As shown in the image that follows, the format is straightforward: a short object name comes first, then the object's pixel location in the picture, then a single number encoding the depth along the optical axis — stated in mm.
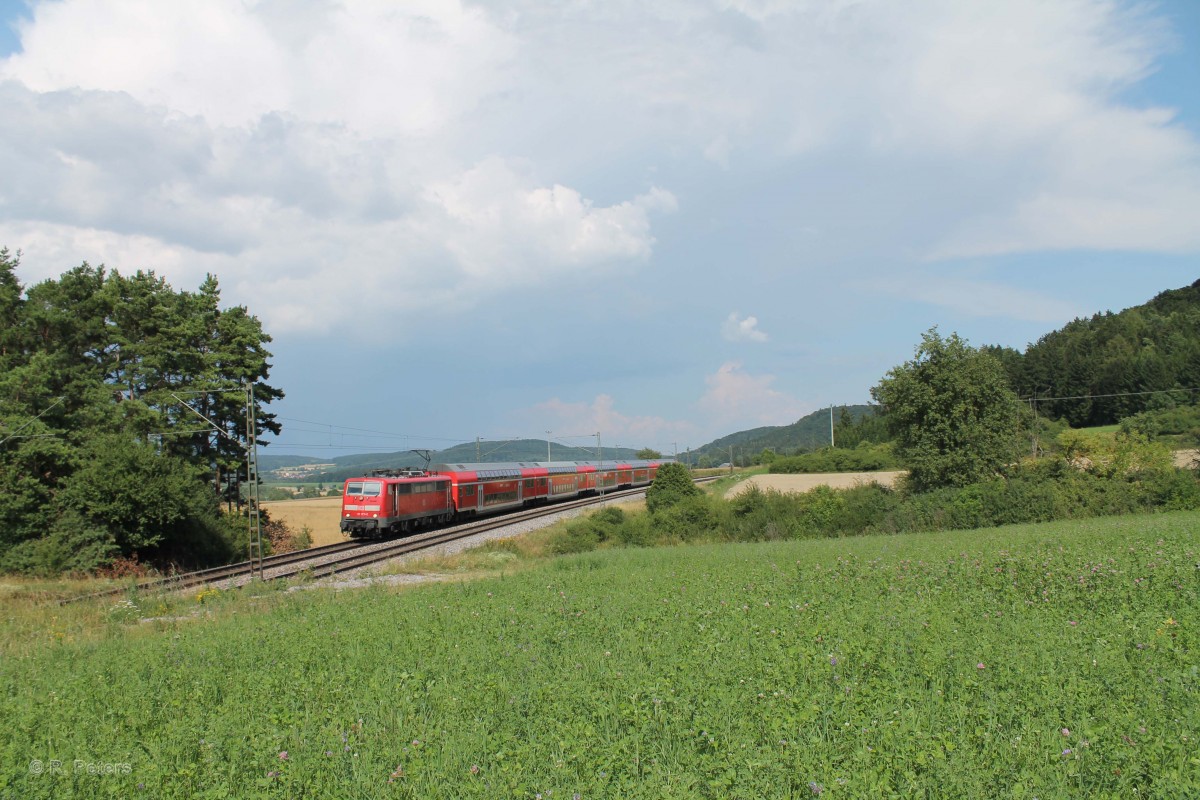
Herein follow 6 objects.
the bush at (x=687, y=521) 41781
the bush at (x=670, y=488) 47031
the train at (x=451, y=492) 37500
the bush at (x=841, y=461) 91812
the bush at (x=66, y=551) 29641
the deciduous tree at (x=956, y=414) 43188
